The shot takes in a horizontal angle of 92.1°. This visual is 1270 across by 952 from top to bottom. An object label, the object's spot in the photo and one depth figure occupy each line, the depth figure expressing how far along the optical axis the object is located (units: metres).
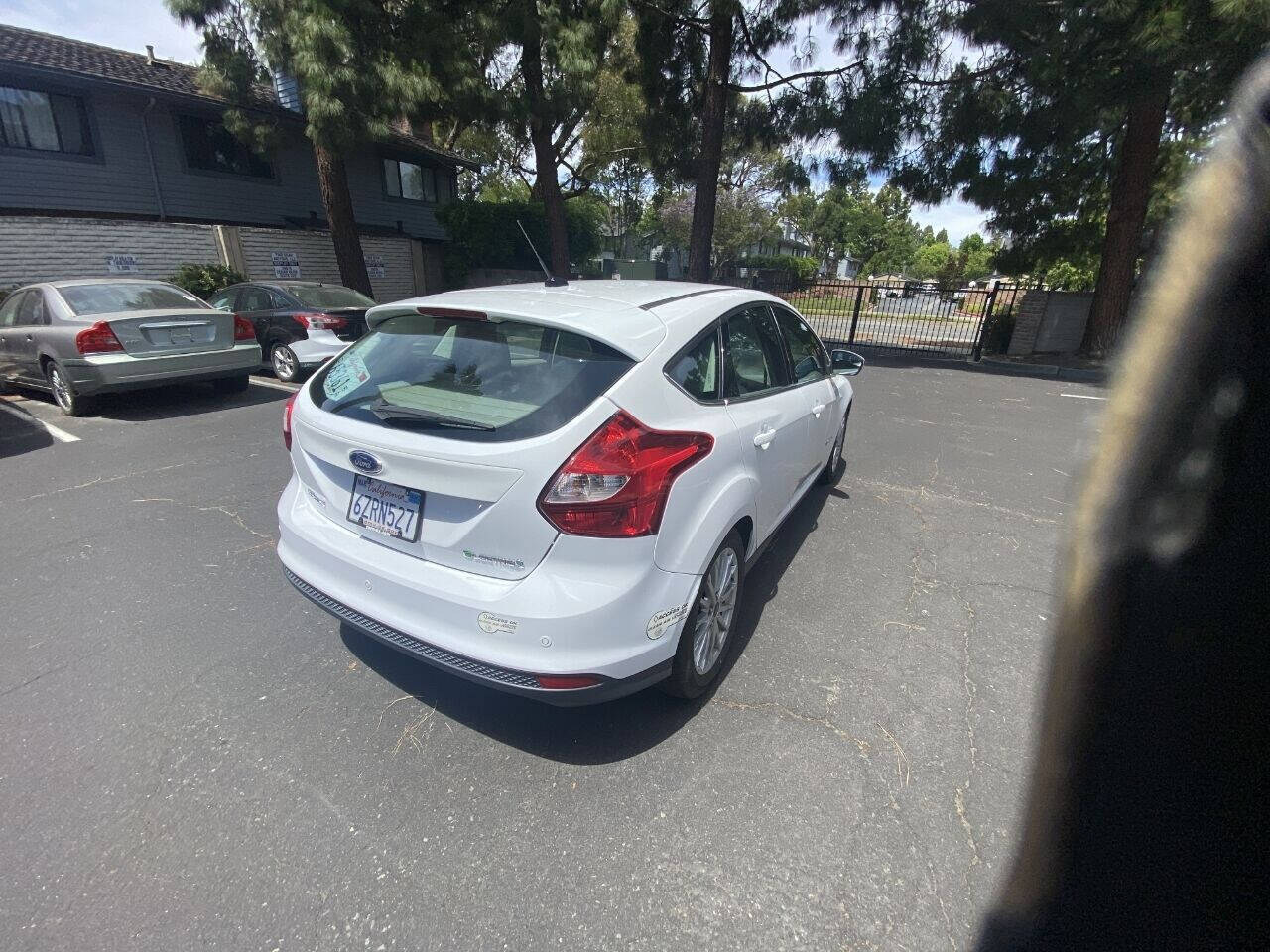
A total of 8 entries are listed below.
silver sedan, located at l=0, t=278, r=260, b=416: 6.23
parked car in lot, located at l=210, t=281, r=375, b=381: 8.38
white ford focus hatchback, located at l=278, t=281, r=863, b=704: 2.00
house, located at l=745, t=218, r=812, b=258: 59.78
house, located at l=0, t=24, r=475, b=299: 12.31
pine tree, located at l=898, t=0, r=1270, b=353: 7.63
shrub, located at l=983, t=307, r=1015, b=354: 13.80
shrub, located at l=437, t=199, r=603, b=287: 20.34
